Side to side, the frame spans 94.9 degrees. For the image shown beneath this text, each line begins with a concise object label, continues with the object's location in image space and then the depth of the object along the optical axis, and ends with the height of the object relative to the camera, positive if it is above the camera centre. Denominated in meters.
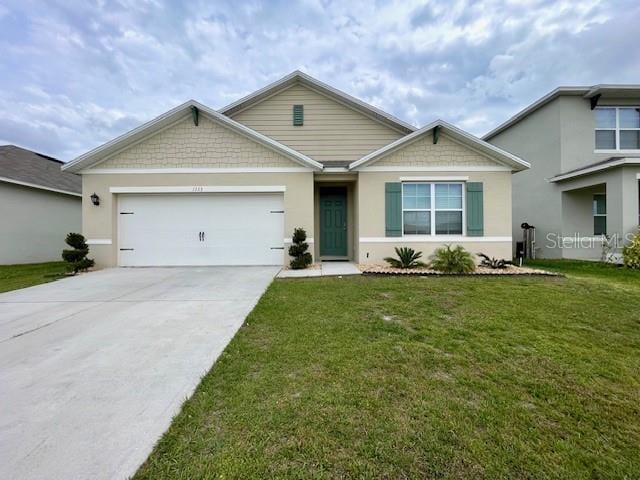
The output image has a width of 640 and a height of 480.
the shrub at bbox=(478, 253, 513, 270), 8.33 -0.76
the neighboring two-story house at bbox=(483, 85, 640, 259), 11.52 +3.34
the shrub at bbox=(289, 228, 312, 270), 8.70 -0.37
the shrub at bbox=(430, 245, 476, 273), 7.88 -0.68
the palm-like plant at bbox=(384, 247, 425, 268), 8.43 -0.65
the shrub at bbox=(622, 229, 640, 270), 8.85 -0.57
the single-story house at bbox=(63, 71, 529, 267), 9.02 +1.37
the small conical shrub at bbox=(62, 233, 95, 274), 8.30 -0.41
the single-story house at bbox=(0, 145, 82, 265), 11.16 +1.37
